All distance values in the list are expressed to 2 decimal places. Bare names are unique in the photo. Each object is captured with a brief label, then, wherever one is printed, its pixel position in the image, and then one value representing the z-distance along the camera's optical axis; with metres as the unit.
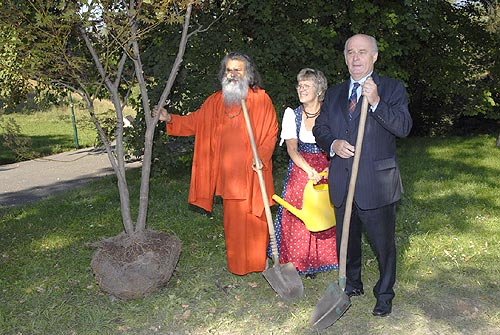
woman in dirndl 4.37
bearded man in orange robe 4.42
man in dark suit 3.49
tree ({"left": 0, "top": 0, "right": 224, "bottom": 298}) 4.07
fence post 14.93
